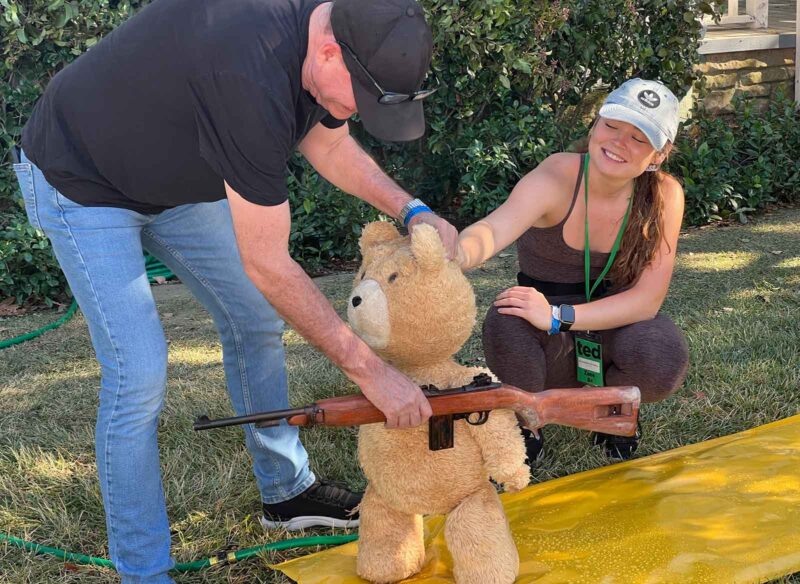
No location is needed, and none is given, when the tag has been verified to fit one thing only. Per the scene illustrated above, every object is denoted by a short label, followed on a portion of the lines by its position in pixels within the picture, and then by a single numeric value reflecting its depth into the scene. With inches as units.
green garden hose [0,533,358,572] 109.0
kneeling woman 118.1
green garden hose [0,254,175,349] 206.4
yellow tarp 100.7
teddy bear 91.9
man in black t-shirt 78.4
